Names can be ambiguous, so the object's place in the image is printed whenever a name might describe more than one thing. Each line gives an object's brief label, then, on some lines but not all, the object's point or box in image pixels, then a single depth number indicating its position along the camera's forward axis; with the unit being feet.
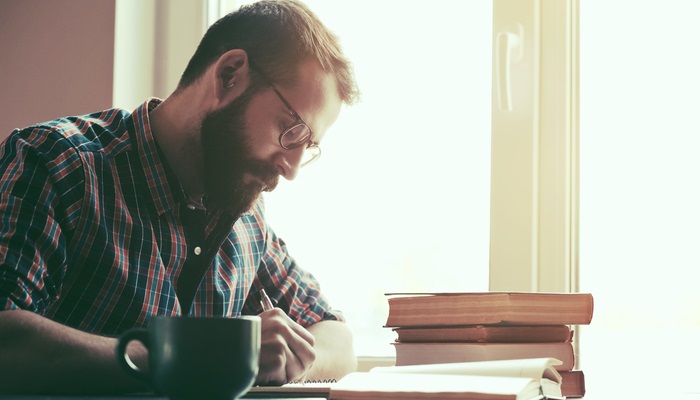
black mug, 2.32
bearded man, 3.92
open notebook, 2.66
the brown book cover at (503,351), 3.90
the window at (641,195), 5.77
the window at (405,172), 6.43
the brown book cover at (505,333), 3.97
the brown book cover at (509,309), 3.91
